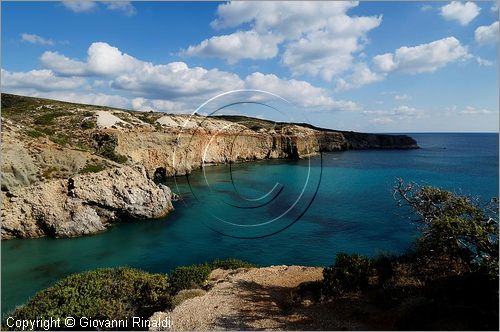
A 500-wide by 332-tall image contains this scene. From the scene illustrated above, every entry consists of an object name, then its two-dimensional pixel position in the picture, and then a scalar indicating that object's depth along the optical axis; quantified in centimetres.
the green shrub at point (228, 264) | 2170
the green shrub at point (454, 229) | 1341
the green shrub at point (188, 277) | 1775
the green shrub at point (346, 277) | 1525
